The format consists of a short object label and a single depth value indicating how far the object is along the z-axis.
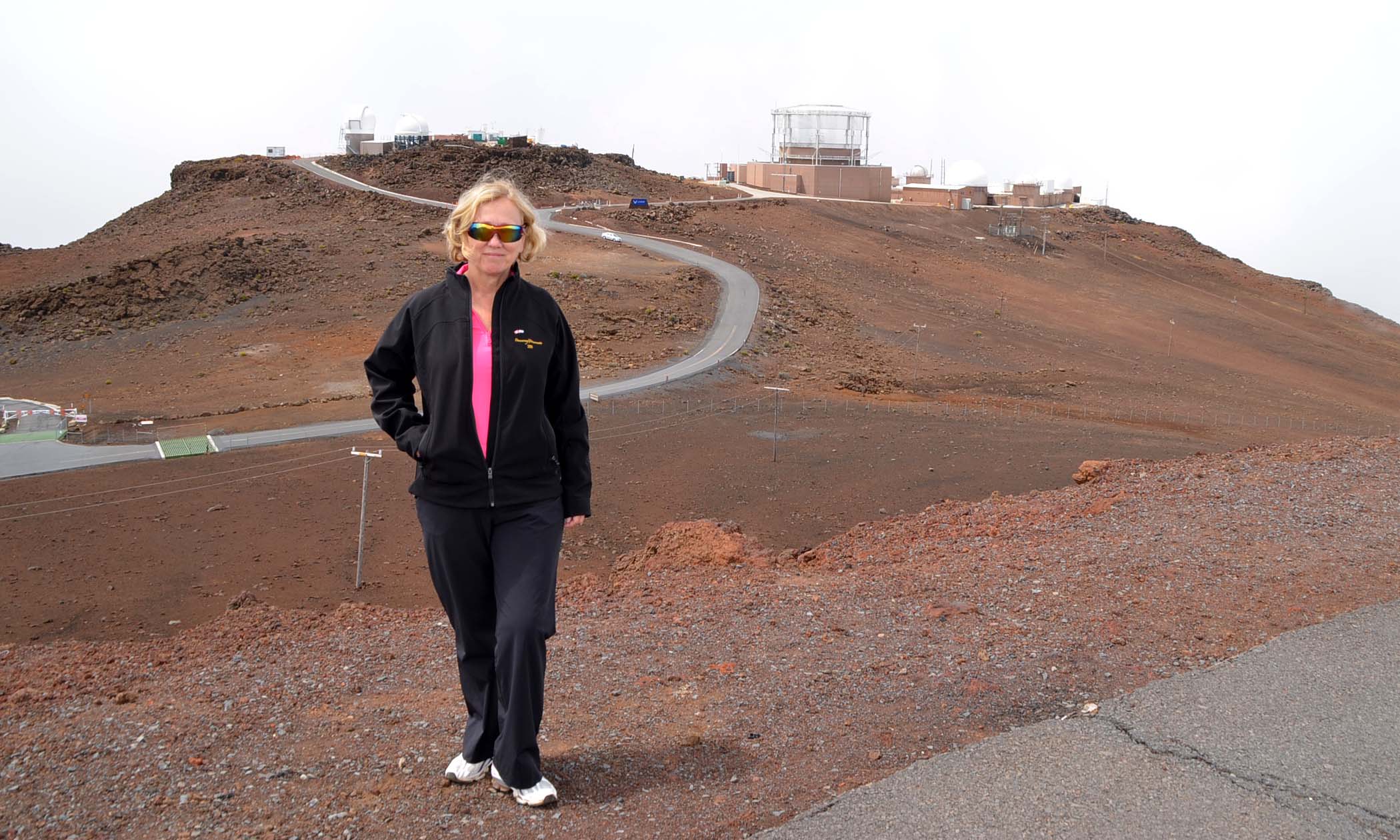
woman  3.94
